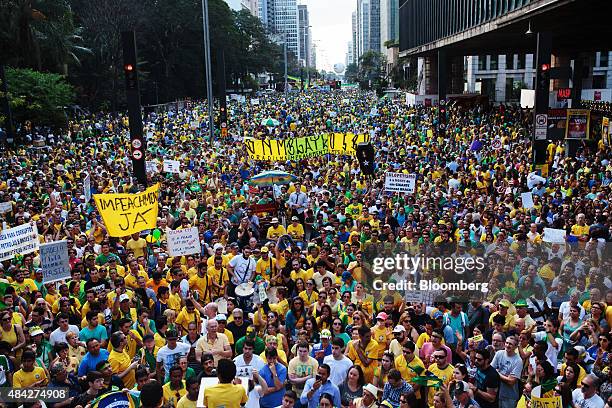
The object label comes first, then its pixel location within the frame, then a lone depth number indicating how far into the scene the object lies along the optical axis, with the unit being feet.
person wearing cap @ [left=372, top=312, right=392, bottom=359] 25.66
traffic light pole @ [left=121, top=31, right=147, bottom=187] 54.49
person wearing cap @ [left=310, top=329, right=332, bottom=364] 25.12
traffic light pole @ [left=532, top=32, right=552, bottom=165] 61.82
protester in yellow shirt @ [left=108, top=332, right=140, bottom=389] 24.98
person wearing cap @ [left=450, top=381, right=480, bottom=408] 20.85
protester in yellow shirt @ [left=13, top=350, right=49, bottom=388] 24.13
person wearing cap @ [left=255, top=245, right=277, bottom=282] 36.37
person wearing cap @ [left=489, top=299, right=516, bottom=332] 26.37
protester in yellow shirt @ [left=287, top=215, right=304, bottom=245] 45.11
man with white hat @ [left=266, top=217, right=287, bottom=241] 44.11
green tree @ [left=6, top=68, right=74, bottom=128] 110.42
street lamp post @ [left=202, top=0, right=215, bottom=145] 102.19
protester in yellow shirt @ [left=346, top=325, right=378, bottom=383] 24.85
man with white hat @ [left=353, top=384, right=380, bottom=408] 20.22
